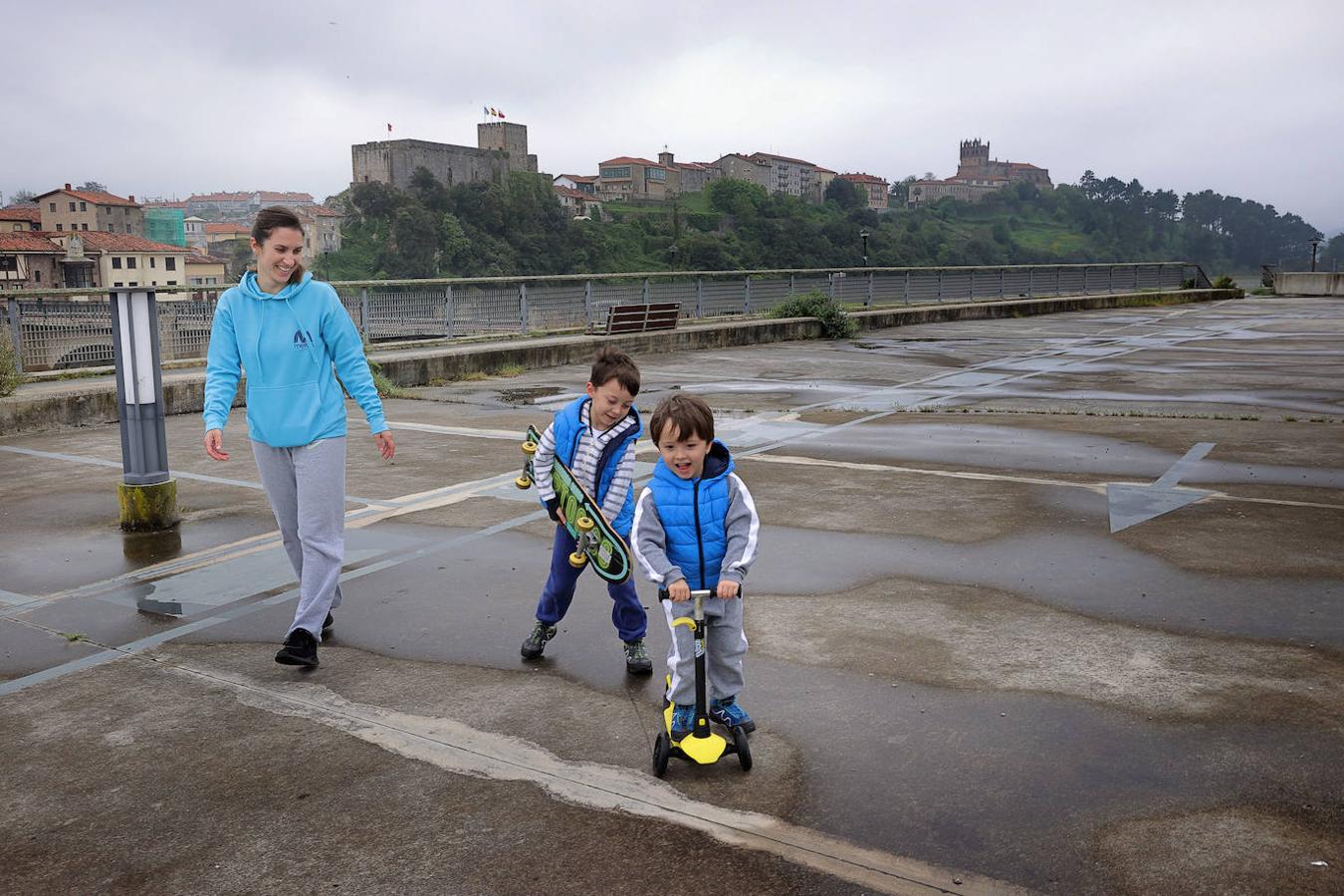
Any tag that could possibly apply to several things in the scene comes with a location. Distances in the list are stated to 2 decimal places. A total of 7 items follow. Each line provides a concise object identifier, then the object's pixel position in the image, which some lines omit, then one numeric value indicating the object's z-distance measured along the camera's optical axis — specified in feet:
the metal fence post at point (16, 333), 40.27
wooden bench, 65.51
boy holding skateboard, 13.42
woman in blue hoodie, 14.78
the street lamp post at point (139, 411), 21.54
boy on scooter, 11.53
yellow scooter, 11.59
